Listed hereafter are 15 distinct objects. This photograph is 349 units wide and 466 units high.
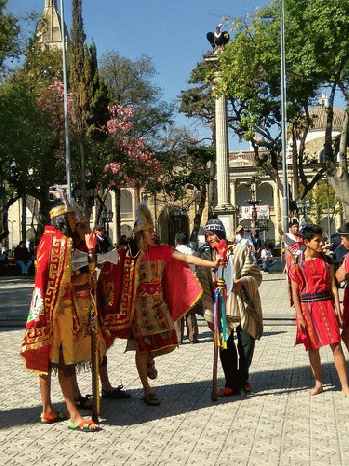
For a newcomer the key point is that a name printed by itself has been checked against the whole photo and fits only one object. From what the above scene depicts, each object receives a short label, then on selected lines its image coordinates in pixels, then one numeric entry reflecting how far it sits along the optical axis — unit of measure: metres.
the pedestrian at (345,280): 8.21
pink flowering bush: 40.69
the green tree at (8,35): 32.90
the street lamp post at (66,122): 35.97
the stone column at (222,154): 36.03
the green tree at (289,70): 24.33
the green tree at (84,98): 39.25
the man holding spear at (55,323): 6.95
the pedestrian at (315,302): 7.91
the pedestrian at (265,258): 34.03
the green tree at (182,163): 46.91
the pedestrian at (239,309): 8.13
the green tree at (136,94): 47.03
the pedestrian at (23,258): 35.84
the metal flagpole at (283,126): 26.92
